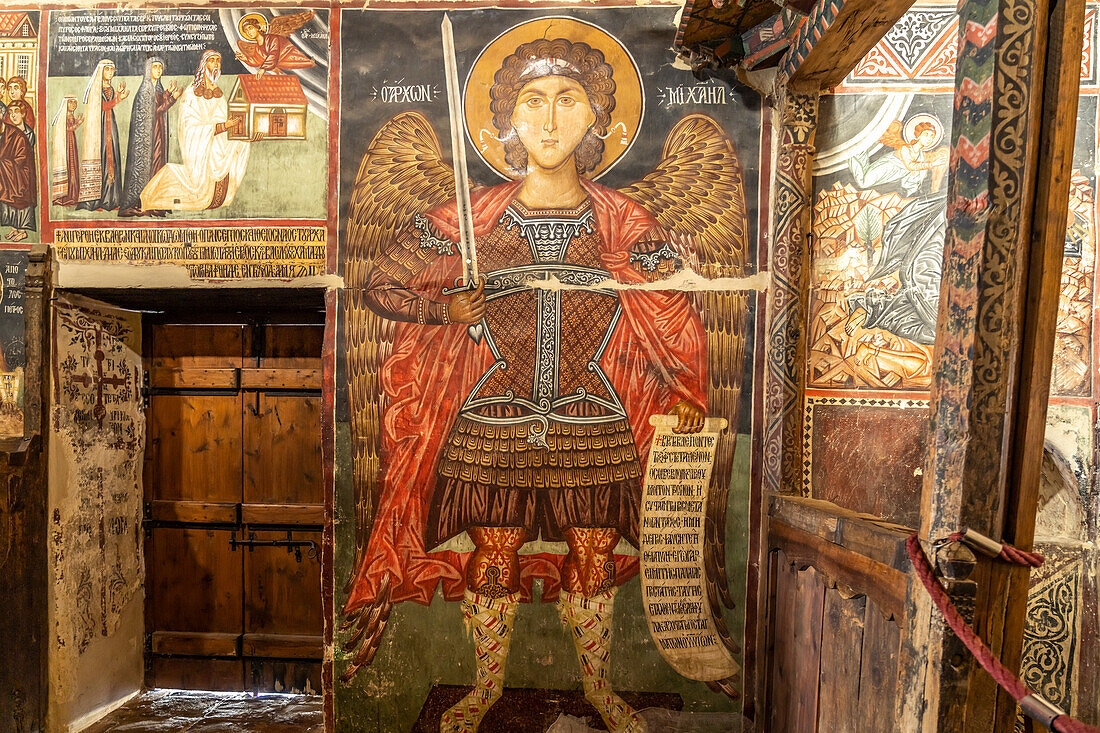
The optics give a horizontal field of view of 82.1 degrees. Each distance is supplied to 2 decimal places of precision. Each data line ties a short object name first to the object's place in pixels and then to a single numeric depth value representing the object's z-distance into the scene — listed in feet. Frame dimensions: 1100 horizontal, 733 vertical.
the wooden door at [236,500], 13.29
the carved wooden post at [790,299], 10.54
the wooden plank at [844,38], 8.36
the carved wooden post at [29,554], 10.71
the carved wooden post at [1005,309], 5.51
